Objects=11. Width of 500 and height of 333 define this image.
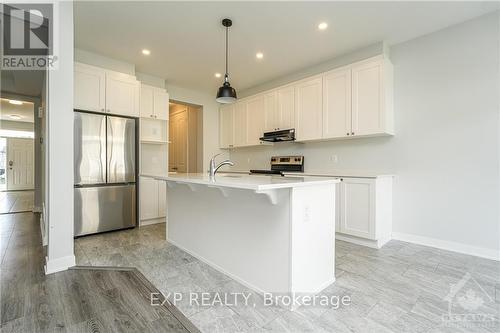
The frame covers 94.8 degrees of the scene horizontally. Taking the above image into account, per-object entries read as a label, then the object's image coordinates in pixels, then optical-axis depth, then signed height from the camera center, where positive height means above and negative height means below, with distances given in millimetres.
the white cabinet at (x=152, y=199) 4062 -613
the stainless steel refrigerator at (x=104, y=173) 3301 -116
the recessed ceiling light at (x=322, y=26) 2799 +1728
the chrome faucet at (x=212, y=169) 2366 -40
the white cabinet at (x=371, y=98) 3117 +946
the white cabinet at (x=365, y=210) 2912 -604
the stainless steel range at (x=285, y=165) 4266 +3
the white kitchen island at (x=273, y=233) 1698 -581
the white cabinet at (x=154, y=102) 4168 +1175
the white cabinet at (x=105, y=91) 3322 +1143
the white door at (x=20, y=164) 8117 +39
